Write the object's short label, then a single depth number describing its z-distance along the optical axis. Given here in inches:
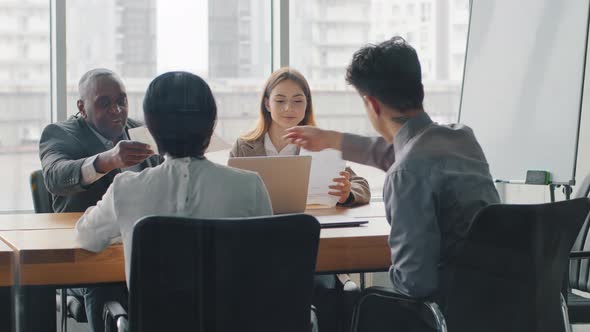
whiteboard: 123.5
